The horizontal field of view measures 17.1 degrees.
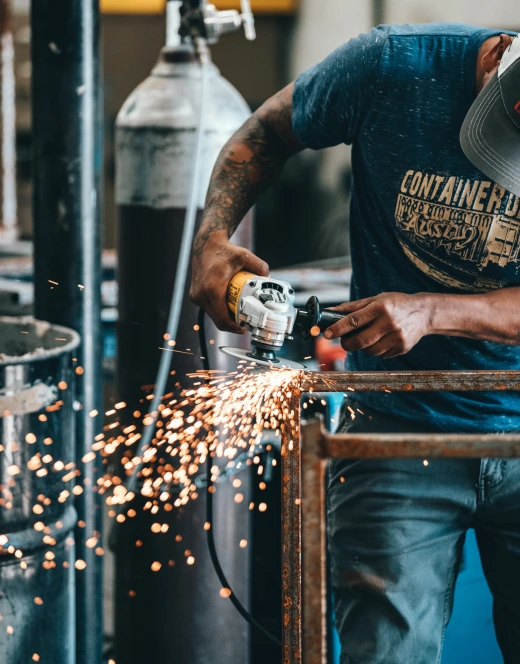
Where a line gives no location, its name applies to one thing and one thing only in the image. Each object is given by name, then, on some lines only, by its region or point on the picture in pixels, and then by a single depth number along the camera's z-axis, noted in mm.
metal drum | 2647
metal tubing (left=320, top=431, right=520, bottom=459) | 2132
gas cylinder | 3086
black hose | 2743
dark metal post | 2952
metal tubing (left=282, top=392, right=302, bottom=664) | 2448
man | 2546
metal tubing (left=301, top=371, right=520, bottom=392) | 2480
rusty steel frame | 2124
